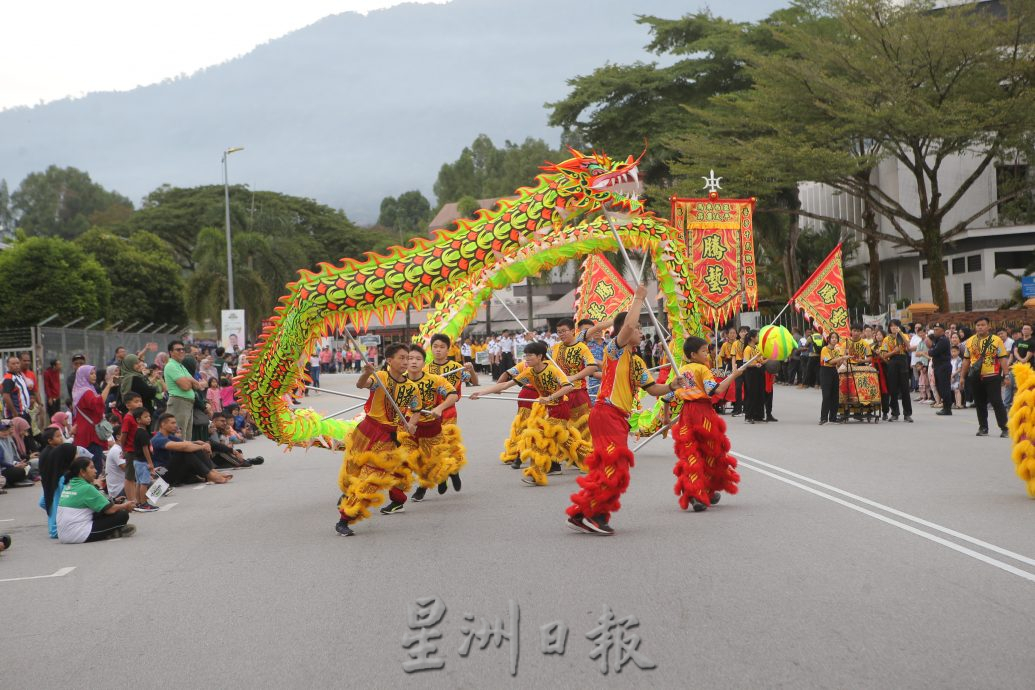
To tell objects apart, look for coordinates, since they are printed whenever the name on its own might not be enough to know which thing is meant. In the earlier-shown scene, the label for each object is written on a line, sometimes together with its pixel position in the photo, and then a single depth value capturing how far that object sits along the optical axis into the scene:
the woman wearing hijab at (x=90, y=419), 13.38
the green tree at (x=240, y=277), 49.94
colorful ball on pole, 9.78
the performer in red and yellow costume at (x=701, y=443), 9.70
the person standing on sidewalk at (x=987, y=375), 15.75
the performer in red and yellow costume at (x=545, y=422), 12.45
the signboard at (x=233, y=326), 36.08
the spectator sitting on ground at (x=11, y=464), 14.51
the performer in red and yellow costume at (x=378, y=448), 9.40
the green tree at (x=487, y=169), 94.44
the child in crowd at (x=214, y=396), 18.59
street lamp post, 44.66
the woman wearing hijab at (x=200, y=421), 15.27
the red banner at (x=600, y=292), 19.77
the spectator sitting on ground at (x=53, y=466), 10.12
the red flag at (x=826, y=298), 20.77
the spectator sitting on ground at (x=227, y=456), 15.92
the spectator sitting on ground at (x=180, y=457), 13.39
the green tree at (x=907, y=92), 29.48
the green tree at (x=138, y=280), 52.09
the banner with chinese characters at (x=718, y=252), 20.59
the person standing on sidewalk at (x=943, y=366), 19.55
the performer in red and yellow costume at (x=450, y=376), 11.71
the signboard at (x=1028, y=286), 28.36
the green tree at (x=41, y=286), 40.88
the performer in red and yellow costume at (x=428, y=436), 10.22
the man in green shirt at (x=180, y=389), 14.62
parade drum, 19.34
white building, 39.50
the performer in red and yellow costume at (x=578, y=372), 13.01
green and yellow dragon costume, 10.74
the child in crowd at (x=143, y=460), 11.93
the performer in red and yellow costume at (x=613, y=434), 8.65
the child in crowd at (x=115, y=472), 11.99
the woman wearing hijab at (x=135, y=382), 13.91
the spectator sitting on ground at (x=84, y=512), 9.82
